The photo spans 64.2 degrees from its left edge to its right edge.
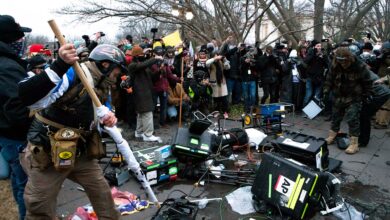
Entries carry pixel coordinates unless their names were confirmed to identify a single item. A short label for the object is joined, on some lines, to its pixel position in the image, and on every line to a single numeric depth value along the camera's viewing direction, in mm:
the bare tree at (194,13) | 15130
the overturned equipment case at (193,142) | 4867
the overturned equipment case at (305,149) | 4621
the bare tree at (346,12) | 16781
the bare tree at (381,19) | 29166
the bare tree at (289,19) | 15659
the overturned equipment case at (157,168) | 4535
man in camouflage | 5996
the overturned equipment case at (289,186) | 3529
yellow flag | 7715
